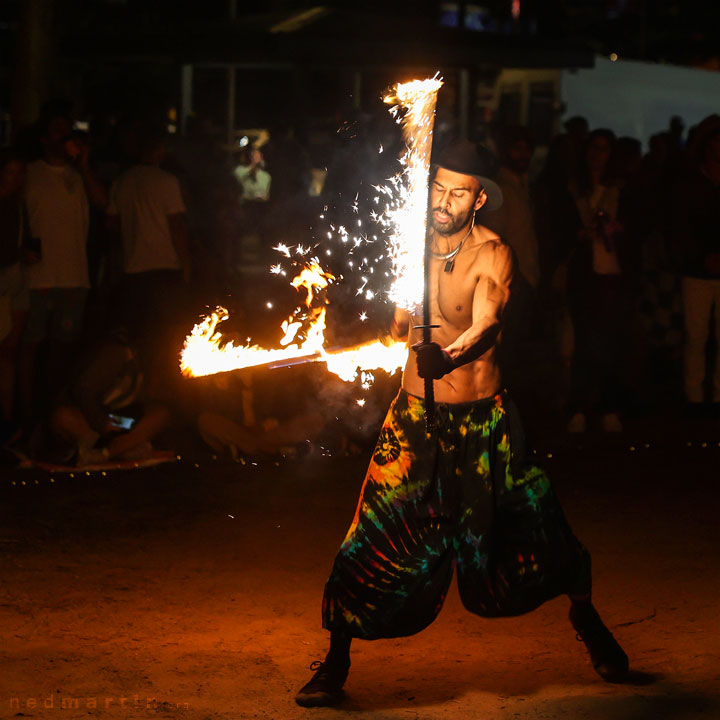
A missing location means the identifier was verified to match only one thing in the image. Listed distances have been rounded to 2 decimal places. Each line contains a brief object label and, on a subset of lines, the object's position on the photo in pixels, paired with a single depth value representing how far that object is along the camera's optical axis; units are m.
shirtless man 9.22
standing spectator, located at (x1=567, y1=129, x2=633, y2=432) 18.86
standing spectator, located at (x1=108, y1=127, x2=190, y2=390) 18.31
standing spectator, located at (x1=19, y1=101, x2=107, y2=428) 17.53
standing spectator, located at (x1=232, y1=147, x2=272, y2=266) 26.45
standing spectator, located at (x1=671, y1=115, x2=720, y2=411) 19.46
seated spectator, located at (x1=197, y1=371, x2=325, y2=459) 17.08
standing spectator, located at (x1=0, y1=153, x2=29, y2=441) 17.06
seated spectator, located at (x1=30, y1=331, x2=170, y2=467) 16.41
